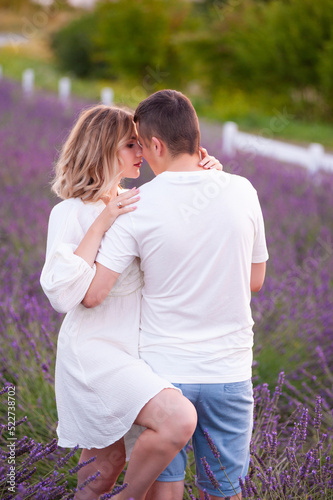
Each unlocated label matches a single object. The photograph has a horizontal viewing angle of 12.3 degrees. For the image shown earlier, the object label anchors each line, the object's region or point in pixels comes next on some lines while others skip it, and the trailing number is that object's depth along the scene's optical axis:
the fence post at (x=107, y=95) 24.36
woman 4.90
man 4.93
